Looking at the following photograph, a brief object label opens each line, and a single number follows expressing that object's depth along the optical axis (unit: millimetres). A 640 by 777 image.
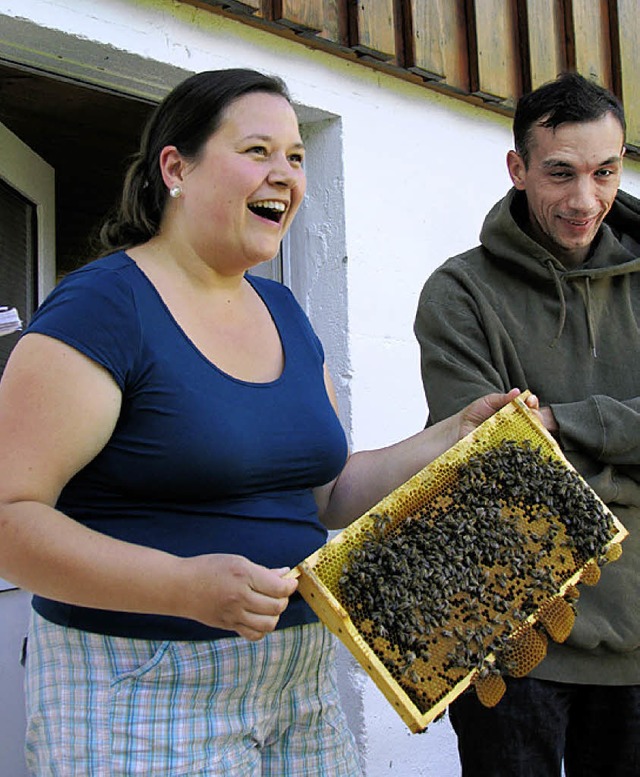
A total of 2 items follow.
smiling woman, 1832
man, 2508
